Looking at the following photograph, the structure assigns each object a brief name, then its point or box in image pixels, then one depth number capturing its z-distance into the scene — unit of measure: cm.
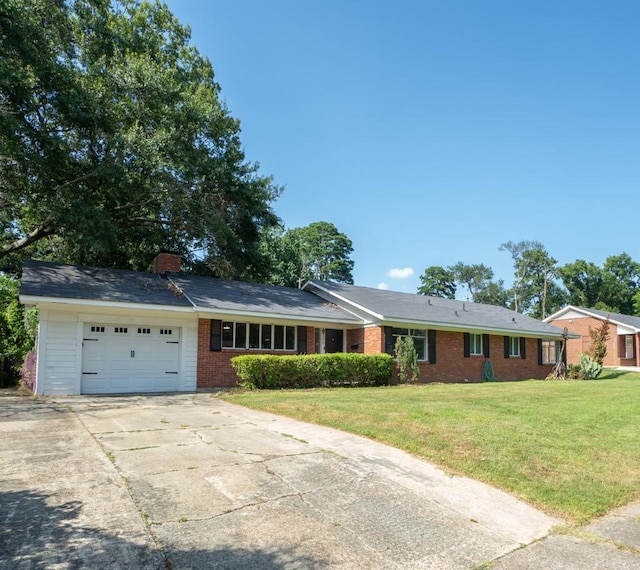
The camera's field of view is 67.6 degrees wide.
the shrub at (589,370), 2320
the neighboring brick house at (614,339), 3534
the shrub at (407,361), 1752
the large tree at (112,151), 1652
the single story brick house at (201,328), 1360
